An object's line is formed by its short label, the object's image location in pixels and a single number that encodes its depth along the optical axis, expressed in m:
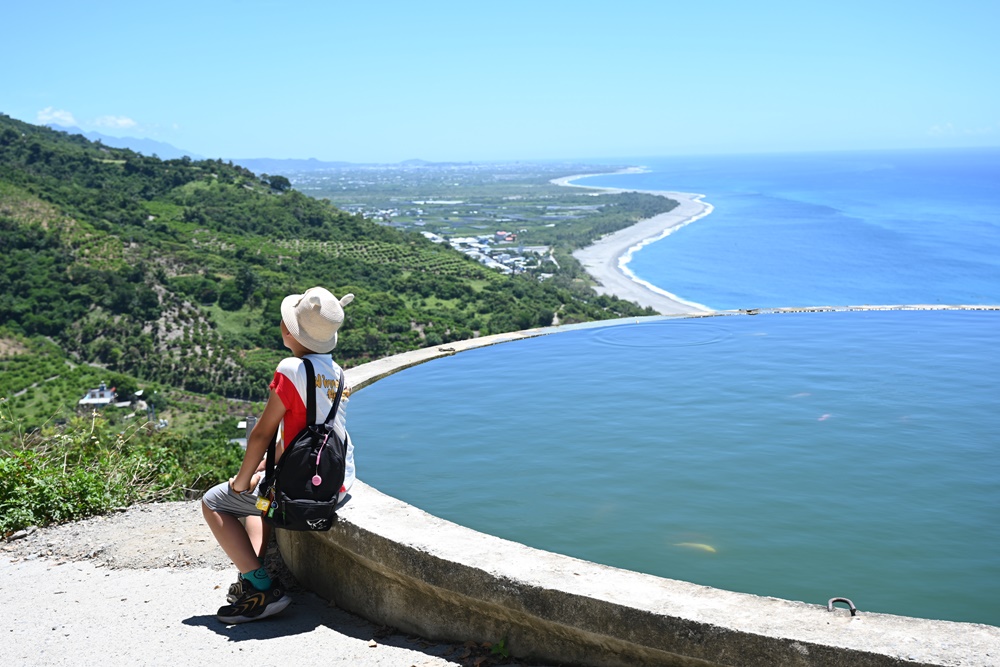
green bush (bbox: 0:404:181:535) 5.56
